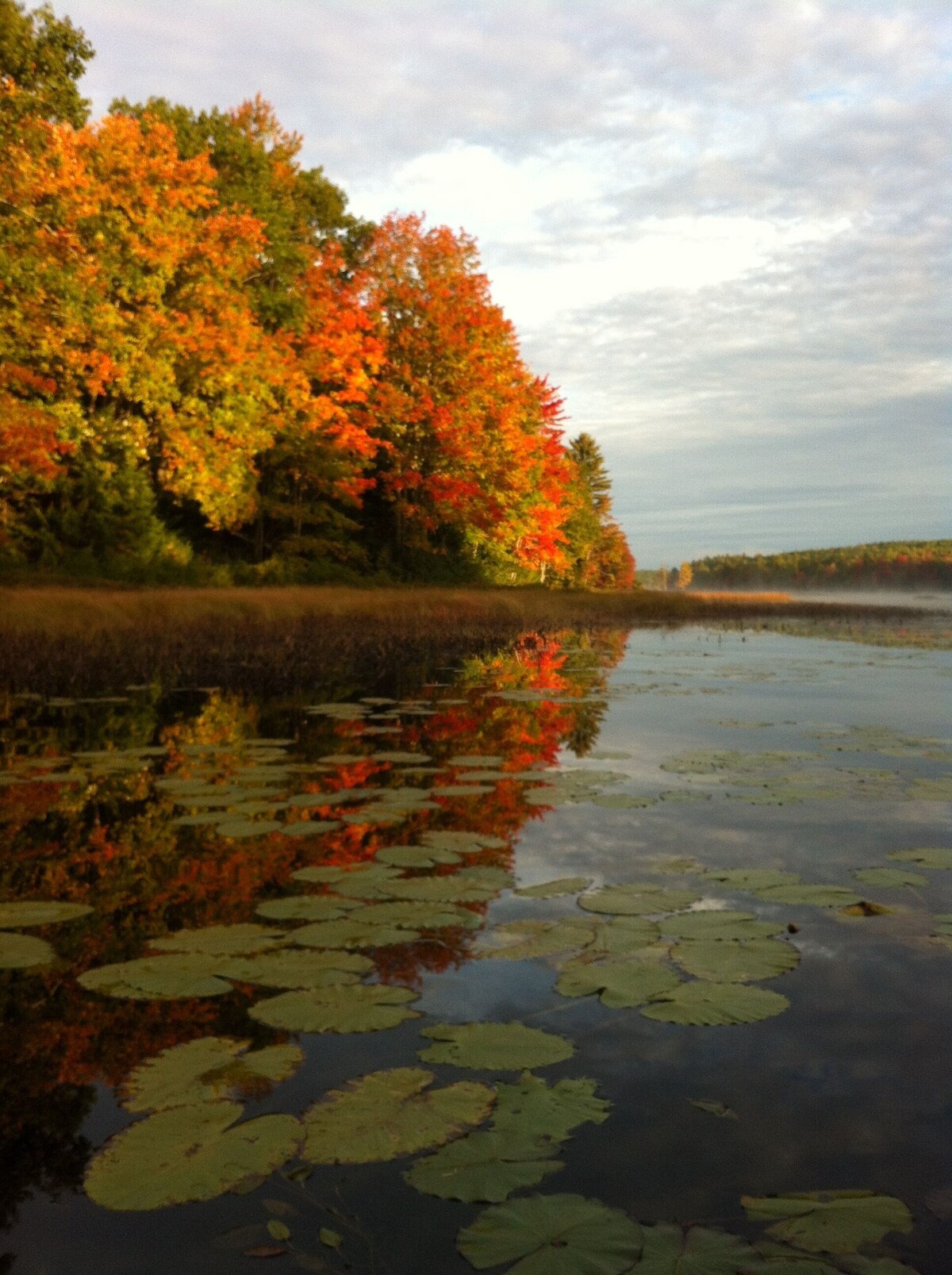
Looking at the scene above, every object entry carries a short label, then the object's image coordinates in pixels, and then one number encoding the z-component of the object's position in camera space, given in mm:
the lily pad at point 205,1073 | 2186
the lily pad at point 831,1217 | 1725
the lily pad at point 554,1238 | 1622
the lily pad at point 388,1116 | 1951
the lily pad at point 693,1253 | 1623
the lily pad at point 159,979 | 2738
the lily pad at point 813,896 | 3523
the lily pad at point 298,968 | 2824
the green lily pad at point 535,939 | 3068
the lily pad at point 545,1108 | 2045
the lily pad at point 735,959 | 2871
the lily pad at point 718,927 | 3213
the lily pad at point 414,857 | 4051
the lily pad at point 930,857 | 4043
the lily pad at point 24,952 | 3002
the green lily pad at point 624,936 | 3102
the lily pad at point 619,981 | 2705
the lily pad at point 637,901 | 3473
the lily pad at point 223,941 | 3092
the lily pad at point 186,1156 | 1830
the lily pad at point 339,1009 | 2516
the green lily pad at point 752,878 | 3773
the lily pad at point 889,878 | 3762
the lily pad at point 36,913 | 3348
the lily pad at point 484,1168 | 1832
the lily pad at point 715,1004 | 2555
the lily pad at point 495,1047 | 2318
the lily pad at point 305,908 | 3420
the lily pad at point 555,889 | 3661
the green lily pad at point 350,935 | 3125
